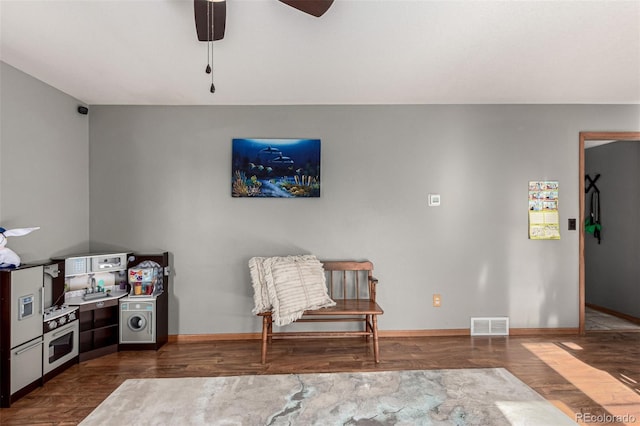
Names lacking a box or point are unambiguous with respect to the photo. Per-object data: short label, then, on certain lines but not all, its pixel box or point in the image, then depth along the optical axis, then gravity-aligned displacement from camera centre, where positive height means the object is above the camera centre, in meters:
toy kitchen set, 2.36 -0.82
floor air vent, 3.62 -1.19
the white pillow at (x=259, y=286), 3.12 -0.66
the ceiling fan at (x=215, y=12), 1.55 +1.02
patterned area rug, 2.13 -1.28
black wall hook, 4.64 +0.47
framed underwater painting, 3.57 +0.53
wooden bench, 3.22 -0.79
